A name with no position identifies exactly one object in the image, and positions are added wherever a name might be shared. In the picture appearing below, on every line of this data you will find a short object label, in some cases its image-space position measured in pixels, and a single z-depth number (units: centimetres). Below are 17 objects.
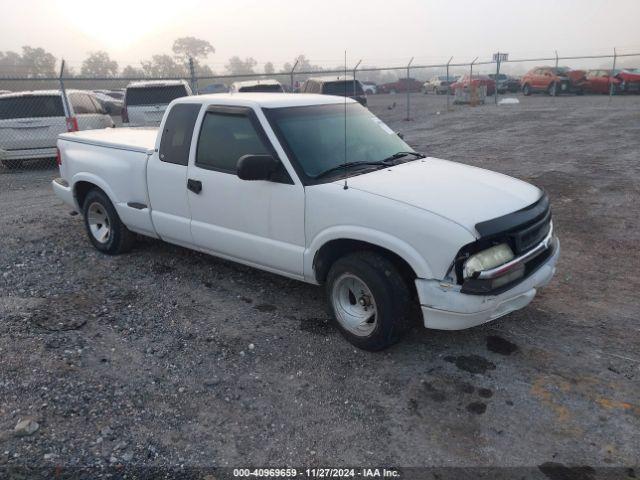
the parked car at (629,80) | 2538
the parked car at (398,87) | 5159
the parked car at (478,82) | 2764
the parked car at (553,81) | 2786
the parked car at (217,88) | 3262
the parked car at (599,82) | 2705
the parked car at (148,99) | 1202
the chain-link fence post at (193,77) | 1346
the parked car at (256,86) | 1538
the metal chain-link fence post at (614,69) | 2219
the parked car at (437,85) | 4008
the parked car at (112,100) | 2672
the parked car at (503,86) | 3391
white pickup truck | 342
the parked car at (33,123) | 1077
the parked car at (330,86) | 1667
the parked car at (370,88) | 4974
